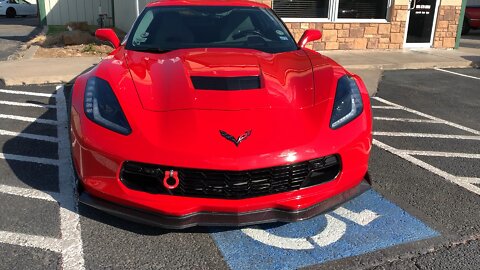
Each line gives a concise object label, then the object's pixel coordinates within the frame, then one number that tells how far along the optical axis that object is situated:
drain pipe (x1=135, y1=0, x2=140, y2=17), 11.65
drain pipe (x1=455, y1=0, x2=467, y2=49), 11.59
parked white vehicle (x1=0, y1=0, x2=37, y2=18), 27.27
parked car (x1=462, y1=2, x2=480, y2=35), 16.86
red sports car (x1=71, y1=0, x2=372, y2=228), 2.30
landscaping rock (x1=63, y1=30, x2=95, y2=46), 11.02
